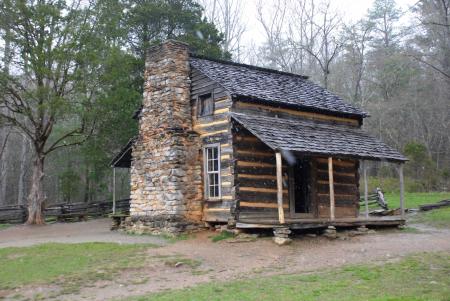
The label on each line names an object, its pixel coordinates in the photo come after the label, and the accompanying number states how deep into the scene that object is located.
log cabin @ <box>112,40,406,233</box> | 17.11
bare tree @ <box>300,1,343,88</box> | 37.53
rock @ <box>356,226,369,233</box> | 17.53
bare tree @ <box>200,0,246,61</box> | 41.19
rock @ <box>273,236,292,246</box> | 15.09
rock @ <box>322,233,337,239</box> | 16.34
